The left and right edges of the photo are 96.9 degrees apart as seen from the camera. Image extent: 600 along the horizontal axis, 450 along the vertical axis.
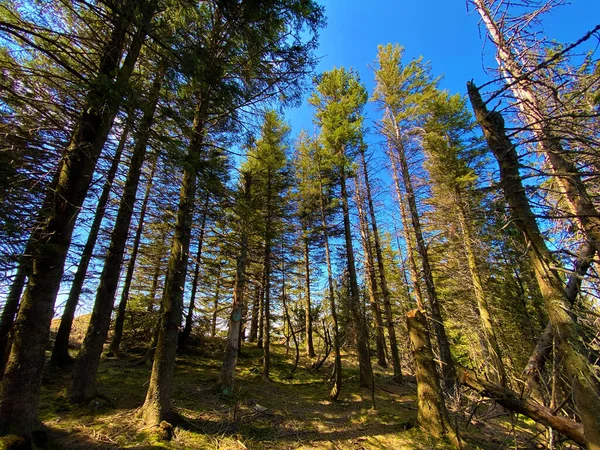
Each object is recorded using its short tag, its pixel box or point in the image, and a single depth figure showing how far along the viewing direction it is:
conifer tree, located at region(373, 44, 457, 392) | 11.91
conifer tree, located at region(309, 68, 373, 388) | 9.94
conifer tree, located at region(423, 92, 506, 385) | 10.85
